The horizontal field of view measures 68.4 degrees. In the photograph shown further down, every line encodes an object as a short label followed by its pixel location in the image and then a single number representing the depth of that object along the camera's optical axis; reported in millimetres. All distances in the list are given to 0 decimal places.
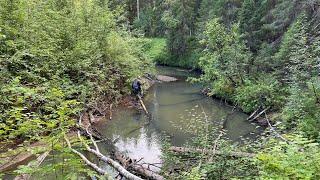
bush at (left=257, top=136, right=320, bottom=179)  3326
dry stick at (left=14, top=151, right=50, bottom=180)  3176
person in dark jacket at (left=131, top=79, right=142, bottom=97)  14390
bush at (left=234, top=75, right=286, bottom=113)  12543
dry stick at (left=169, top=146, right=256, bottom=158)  6069
